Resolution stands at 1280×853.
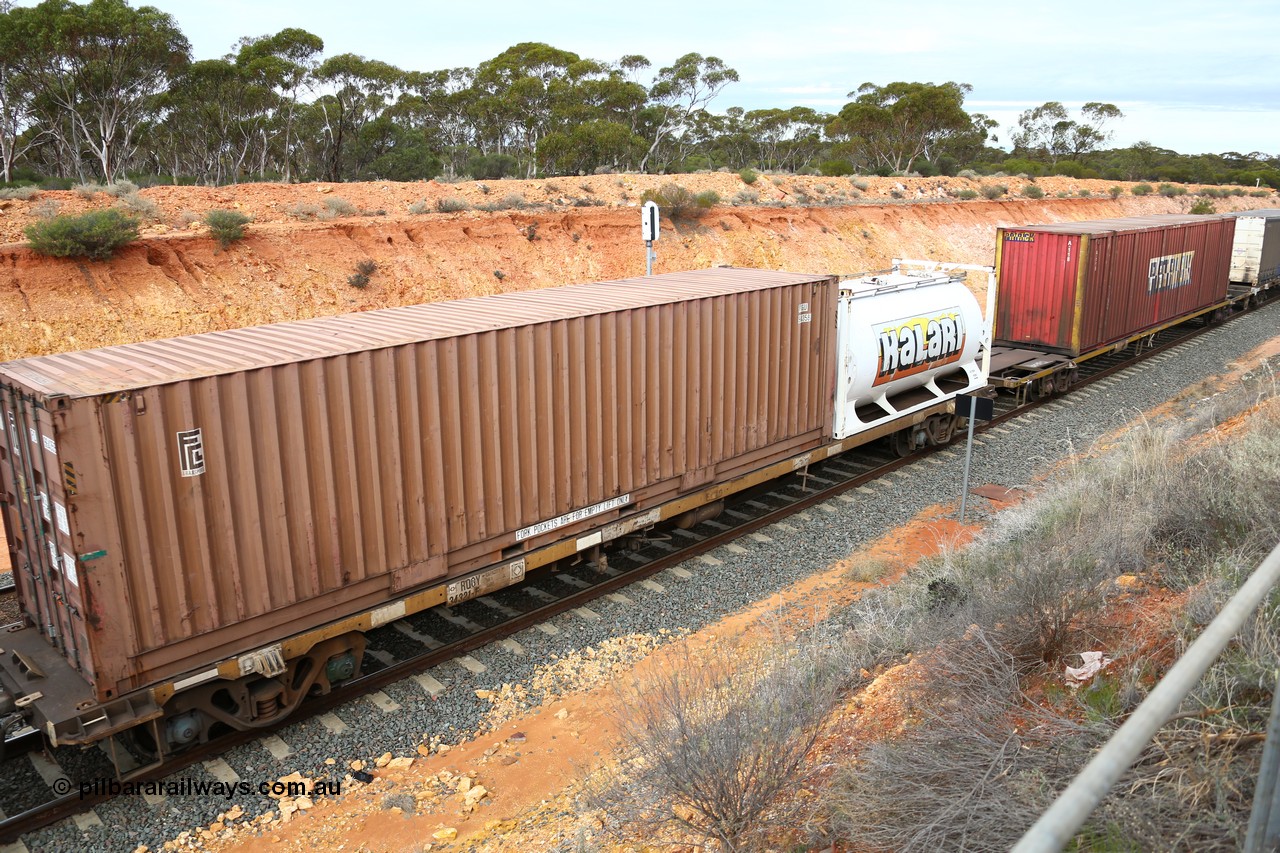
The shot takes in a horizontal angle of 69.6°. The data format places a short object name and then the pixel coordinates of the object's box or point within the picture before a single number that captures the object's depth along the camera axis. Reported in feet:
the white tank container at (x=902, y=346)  41.01
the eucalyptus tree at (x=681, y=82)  181.27
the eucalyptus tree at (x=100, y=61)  100.58
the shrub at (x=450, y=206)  87.86
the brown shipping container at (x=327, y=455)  20.67
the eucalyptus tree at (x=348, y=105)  139.54
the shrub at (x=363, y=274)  74.79
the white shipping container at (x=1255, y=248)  93.25
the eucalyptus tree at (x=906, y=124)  194.49
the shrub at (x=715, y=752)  16.63
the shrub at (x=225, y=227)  70.23
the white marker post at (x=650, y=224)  48.60
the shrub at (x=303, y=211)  79.36
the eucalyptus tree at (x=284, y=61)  124.98
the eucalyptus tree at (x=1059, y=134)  295.07
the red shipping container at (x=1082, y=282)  58.49
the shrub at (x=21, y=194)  69.87
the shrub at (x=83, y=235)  61.93
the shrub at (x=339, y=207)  81.20
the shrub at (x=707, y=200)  103.50
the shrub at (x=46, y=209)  66.49
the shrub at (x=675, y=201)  101.24
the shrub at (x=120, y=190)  75.25
